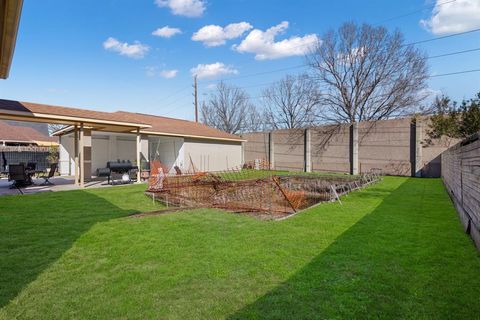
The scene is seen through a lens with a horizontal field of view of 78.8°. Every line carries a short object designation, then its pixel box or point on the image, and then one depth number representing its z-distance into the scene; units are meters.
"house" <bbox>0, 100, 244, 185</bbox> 12.09
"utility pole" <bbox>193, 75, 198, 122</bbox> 27.67
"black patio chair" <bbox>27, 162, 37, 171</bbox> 13.19
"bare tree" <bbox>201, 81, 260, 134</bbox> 39.84
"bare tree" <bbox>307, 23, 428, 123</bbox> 25.36
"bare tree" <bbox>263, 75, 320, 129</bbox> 35.00
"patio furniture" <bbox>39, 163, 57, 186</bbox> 12.33
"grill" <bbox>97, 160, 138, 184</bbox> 13.30
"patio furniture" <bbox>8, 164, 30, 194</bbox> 10.78
